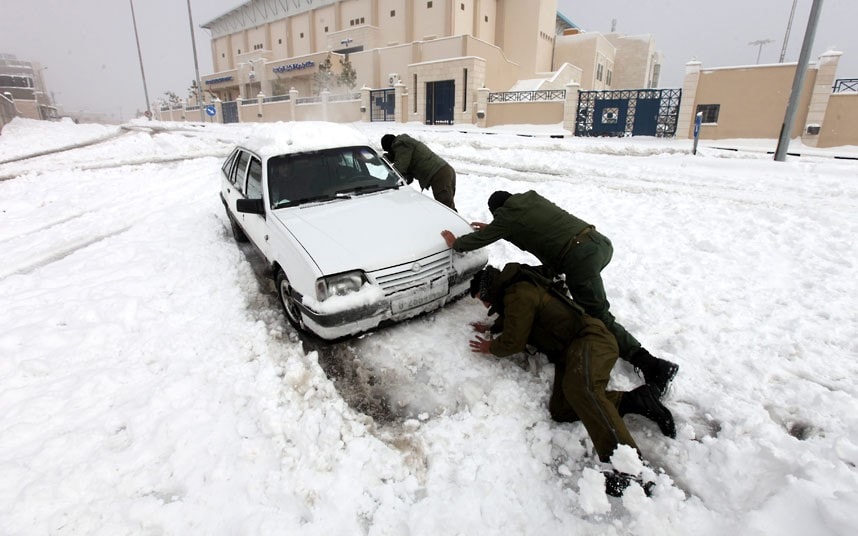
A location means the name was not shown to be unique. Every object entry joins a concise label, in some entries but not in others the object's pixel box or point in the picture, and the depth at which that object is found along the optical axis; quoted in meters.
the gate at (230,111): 37.91
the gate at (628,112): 17.00
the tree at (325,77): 34.78
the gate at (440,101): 23.15
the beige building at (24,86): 48.19
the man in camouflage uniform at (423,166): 5.36
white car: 3.04
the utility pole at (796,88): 10.21
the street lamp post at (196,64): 29.20
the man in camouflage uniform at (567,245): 2.93
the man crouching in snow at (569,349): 2.24
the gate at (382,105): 25.62
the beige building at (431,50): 23.98
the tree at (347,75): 33.38
